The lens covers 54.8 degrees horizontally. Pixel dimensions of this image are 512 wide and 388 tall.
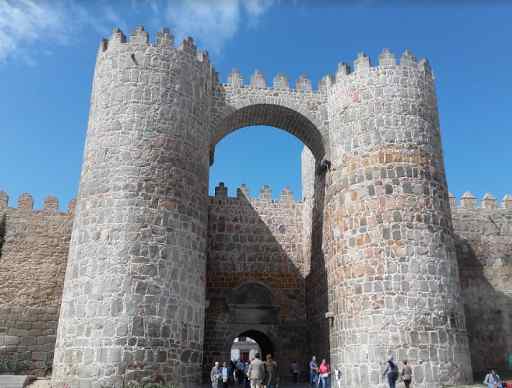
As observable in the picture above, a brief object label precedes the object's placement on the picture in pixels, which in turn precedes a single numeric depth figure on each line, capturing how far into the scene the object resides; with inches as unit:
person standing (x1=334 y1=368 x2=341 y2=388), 507.6
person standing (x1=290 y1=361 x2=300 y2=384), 647.1
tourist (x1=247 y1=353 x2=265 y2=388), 399.5
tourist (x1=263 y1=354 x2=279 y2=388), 458.5
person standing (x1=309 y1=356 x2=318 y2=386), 558.0
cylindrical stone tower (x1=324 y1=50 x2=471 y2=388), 470.0
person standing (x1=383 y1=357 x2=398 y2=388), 422.6
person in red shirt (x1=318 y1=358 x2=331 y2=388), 526.0
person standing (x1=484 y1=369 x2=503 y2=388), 470.7
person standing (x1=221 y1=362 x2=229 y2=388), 511.8
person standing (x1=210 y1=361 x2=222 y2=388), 476.9
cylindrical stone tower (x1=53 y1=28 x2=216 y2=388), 439.2
